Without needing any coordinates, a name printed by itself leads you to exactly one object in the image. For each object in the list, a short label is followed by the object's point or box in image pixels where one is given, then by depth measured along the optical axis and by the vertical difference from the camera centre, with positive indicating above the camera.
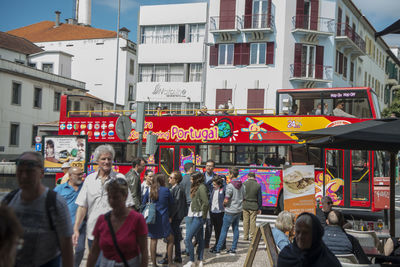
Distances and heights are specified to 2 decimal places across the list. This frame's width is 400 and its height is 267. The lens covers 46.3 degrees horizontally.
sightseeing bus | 15.55 -0.17
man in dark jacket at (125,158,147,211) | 8.91 -0.82
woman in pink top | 4.43 -0.95
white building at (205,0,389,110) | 32.62 +6.73
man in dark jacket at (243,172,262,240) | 11.62 -1.52
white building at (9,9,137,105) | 49.09 +8.45
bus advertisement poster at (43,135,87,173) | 15.56 -0.56
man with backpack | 3.86 -0.72
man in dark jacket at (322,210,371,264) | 5.95 -1.24
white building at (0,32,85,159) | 41.12 +3.42
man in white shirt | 5.73 -0.74
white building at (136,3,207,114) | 35.75 +6.46
